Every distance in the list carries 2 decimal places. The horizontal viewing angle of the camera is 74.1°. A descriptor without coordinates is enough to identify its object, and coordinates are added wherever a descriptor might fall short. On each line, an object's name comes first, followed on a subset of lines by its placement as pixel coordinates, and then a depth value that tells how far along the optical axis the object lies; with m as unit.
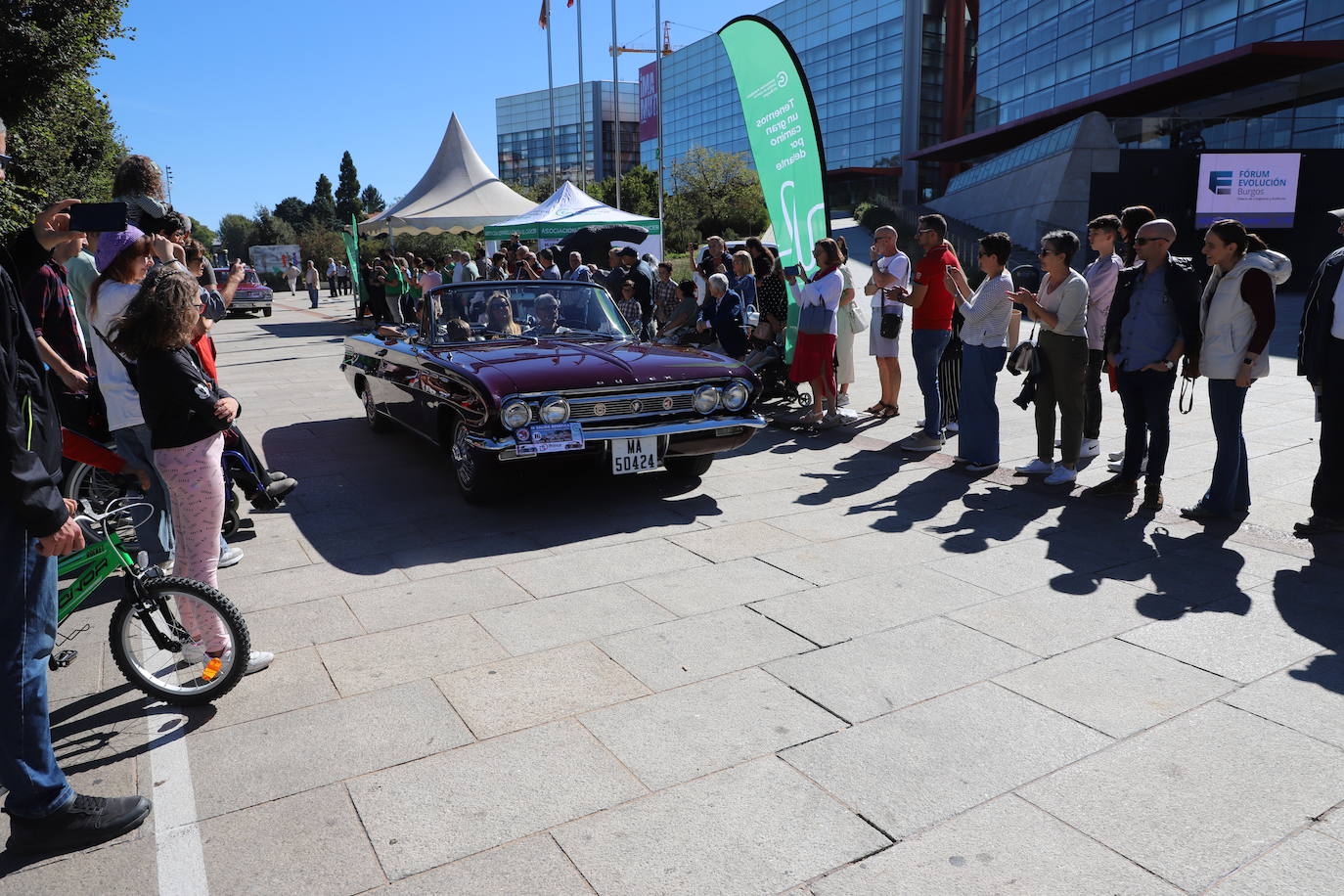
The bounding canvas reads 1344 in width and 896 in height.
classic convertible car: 5.52
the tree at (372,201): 115.50
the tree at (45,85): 14.29
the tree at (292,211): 104.56
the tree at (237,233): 81.84
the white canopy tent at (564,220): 19.41
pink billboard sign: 98.06
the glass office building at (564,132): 122.50
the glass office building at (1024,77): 27.98
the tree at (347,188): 108.94
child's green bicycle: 3.33
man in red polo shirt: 7.68
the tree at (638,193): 58.72
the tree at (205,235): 85.30
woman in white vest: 5.28
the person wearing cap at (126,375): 4.20
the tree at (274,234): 71.88
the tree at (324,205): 102.64
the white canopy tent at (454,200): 21.84
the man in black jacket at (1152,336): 5.62
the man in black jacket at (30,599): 2.36
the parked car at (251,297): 27.59
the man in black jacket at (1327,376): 5.12
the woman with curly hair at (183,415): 3.39
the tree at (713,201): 52.22
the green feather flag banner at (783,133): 9.58
